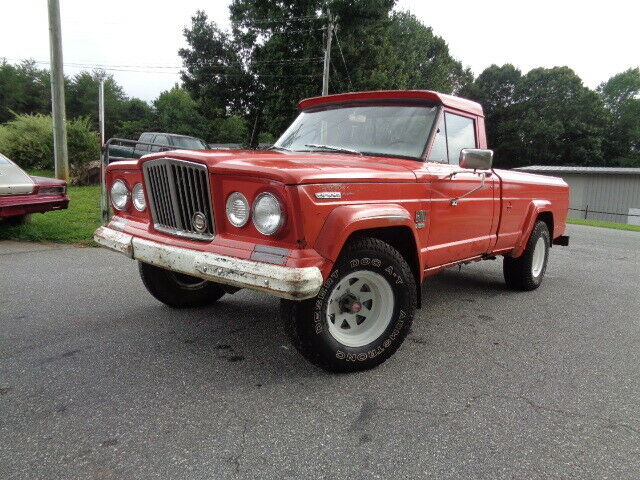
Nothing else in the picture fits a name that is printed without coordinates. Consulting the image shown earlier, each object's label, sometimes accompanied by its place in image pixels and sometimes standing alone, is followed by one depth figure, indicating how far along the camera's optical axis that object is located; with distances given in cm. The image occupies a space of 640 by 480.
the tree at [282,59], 2612
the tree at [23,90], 5662
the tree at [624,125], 4856
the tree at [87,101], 6469
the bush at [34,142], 1518
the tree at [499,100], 4909
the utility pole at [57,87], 973
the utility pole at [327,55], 2340
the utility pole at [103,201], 606
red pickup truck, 256
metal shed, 3036
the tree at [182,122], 4790
